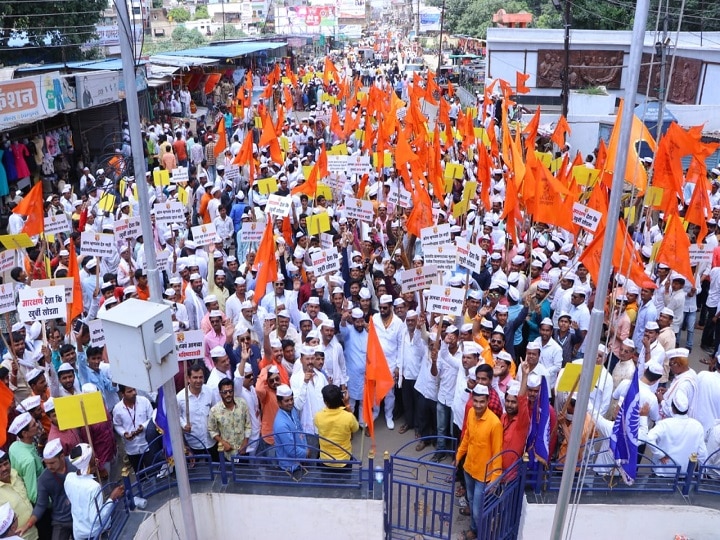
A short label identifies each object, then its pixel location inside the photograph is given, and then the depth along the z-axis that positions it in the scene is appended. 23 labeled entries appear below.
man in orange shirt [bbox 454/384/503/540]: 5.37
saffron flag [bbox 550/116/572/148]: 13.78
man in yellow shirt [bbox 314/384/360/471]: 5.76
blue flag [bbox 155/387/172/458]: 5.89
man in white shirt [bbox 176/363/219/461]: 5.97
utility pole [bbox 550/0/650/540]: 3.52
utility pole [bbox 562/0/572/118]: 15.82
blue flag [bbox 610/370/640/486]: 5.09
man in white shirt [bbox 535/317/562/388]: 6.86
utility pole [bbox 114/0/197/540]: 4.12
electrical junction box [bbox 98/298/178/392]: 4.01
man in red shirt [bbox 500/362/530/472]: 5.58
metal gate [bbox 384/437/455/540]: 5.49
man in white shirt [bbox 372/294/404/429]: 7.36
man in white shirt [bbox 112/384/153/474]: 6.00
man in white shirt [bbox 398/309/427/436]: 7.20
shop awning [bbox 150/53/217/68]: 23.34
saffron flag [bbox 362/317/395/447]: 5.85
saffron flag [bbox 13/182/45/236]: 8.37
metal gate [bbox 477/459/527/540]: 5.23
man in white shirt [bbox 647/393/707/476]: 5.53
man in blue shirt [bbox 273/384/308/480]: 5.88
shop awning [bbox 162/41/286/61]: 27.66
